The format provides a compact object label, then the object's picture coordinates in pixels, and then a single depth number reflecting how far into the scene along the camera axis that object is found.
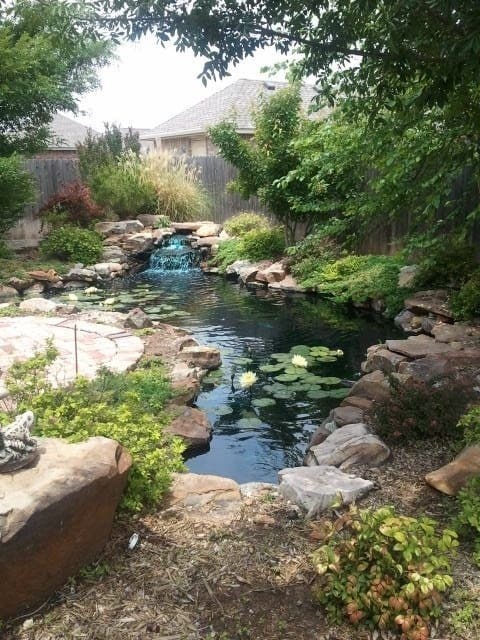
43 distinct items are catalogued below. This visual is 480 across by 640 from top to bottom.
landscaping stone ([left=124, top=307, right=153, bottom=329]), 6.63
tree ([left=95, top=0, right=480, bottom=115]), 2.40
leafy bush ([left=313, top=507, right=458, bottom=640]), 1.82
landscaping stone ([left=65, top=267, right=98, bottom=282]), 10.72
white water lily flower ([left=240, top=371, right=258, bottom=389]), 4.49
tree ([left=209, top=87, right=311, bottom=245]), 10.49
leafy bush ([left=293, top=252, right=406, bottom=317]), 8.07
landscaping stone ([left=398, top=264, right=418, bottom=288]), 7.88
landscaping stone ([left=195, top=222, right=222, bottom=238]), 13.46
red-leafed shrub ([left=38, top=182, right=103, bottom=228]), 12.71
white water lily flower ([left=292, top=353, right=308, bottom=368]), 5.13
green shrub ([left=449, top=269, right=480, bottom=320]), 6.47
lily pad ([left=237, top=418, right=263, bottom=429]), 4.47
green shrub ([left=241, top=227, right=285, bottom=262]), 11.56
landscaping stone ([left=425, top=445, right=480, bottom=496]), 2.68
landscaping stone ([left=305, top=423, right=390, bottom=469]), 3.16
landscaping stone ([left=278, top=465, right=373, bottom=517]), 2.60
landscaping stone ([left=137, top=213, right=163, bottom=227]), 14.06
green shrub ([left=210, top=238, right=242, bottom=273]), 11.76
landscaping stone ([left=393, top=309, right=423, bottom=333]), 7.00
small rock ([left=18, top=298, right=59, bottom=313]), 7.30
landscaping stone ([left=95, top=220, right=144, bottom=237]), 13.12
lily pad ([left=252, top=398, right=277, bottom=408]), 4.79
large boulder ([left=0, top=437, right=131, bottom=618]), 1.88
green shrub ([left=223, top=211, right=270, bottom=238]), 12.96
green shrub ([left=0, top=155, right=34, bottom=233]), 9.67
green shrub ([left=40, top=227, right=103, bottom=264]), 11.70
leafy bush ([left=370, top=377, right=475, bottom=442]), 3.31
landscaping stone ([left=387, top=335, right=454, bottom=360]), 5.26
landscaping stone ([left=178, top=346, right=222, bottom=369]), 5.52
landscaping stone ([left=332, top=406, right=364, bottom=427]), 3.83
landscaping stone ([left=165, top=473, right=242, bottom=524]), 2.61
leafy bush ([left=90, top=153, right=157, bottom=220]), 13.77
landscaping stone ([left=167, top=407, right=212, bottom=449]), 4.04
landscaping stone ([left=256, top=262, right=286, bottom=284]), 10.41
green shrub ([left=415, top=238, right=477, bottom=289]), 7.41
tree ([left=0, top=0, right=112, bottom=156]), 10.36
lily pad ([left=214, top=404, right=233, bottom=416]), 4.70
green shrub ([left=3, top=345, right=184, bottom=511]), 2.53
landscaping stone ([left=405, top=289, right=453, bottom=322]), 6.79
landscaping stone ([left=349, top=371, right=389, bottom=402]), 4.24
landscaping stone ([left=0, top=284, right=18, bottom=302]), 8.96
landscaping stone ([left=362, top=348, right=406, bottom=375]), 5.14
